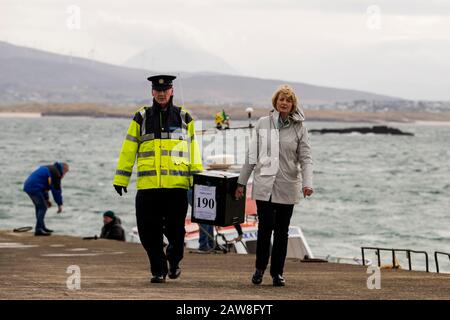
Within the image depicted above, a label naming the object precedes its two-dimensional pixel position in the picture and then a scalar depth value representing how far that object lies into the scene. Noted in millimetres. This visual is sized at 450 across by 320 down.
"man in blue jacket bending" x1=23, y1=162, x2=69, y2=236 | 22422
